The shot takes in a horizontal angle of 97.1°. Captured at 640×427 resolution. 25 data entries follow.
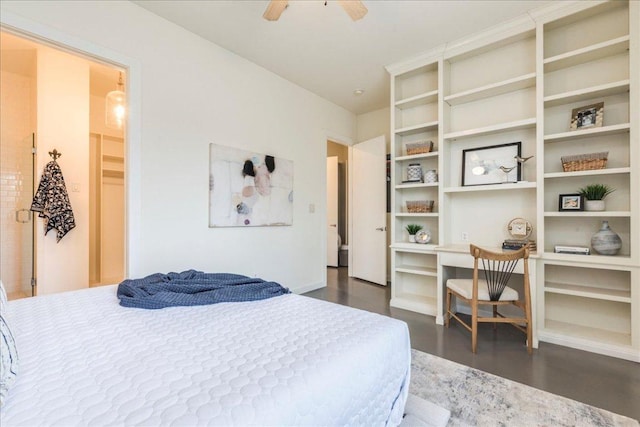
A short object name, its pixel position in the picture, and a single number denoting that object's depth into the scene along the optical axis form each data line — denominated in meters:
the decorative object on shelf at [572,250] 2.36
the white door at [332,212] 5.95
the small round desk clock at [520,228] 2.72
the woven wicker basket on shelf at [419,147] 3.25
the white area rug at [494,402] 1.47
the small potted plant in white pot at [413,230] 3.41
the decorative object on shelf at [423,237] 3.29
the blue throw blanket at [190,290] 1.38
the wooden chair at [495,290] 2.24
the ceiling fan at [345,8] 1.93
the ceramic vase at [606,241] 2.24
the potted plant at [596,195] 2.31
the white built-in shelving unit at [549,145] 2.24
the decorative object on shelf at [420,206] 3.31
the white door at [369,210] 4.21
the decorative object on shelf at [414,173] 3.37
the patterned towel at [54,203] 2.99
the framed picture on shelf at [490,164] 2.81
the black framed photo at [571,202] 2.42
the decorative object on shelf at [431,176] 3.21
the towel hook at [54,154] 3.11
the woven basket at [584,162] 2.30
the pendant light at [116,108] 2.65
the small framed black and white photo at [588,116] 2.33
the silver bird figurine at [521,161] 2.72
